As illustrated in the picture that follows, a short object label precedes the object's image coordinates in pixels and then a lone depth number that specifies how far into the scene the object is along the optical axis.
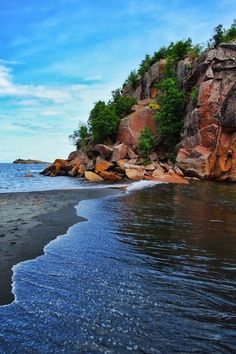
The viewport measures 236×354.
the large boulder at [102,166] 39.41
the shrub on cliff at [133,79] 63.12
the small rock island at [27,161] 165.66
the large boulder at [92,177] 36.39
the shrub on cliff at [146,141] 42.59
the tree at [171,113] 42.03
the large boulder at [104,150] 43.95
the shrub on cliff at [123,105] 51.28
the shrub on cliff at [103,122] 47.88
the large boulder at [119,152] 42.01
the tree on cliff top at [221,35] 41.16
